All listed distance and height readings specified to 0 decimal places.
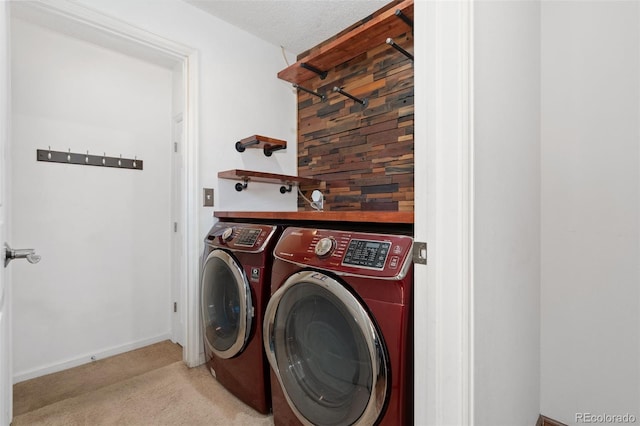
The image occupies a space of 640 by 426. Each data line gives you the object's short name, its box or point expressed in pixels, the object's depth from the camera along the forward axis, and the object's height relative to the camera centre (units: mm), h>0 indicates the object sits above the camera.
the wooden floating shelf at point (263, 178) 2086 +250
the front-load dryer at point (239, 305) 1479 -524
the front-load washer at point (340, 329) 923 -425
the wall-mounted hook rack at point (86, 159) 2012 +368
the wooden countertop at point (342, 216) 993 -25
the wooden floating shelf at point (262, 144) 2211 +516
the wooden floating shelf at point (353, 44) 1726 +1118
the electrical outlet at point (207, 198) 2102 +87
